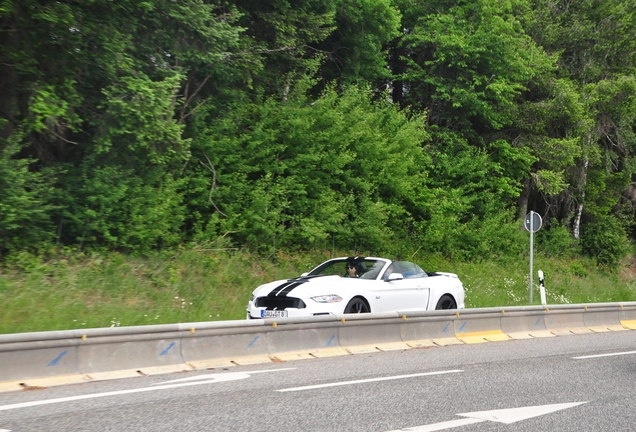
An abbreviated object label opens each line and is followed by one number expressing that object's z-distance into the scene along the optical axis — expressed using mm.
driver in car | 12742
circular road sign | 18972
